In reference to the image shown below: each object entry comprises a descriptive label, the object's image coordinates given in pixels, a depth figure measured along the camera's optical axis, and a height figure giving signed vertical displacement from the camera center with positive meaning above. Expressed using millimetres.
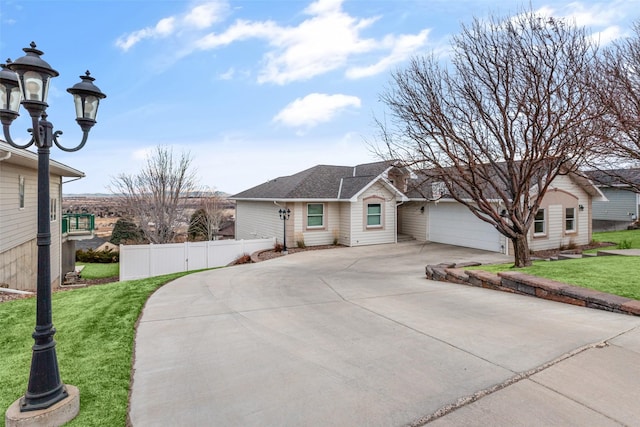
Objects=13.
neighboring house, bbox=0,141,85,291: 10213 -238
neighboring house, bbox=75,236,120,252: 24906 -2980
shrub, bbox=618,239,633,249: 14817 -1464
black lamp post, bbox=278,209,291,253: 16866 -278
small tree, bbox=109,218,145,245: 24891 -1718
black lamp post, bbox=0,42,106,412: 3082 -152
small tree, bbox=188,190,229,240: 29386 -645
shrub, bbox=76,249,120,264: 23750 -3175
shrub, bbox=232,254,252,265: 15838 -2279
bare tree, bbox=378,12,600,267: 9500 +3075
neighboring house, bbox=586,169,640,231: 26484 +29
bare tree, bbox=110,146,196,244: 20281 +1188
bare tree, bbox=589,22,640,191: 10719 +3715
